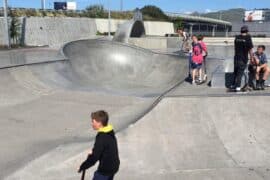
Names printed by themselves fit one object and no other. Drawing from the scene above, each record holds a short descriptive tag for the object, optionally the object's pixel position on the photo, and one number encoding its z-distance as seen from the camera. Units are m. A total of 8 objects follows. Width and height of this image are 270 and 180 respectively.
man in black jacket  6.81
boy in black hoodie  2.94
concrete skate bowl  11.89
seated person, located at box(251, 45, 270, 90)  7.04
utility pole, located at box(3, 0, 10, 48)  23.35
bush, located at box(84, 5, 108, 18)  49.33
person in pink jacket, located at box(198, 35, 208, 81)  8.62
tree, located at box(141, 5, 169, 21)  68.18
